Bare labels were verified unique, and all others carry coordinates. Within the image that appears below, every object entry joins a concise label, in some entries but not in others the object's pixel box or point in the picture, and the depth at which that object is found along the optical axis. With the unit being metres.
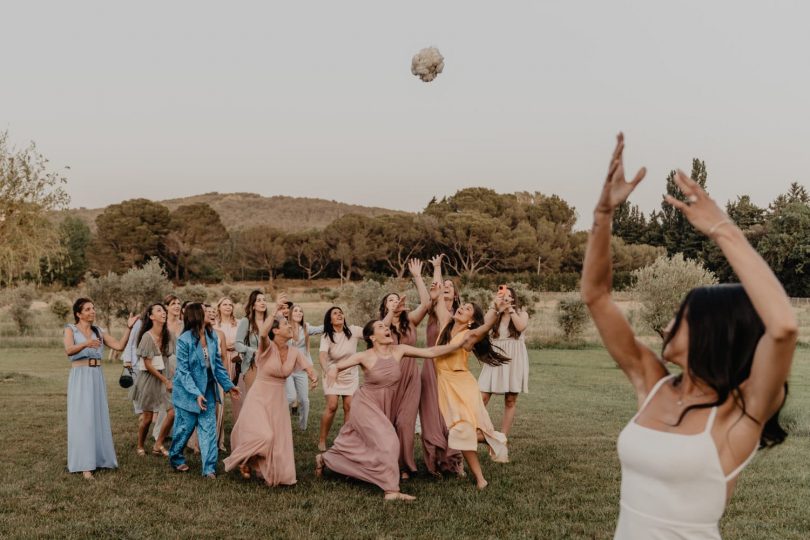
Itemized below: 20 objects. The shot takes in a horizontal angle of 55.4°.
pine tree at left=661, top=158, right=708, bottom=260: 66.19
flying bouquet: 10.91
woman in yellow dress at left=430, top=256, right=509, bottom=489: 8.18
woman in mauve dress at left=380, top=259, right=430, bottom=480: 8.67
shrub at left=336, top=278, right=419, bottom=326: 29.03
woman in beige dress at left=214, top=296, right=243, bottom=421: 10.81
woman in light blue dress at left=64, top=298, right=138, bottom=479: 8.54
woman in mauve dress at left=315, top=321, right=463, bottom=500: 8.01
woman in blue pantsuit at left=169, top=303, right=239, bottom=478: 8.75
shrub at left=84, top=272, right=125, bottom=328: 28.40
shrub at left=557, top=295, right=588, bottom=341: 27.26
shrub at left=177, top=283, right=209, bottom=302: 41.81
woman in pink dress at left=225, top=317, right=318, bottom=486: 8.26
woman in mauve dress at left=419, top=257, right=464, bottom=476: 8.74
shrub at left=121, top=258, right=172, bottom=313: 28.70
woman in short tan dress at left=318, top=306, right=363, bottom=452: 10.65
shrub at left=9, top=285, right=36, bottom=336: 30.03
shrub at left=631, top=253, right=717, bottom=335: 25.45
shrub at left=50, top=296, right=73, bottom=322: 32.34
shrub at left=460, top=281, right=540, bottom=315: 34.00
